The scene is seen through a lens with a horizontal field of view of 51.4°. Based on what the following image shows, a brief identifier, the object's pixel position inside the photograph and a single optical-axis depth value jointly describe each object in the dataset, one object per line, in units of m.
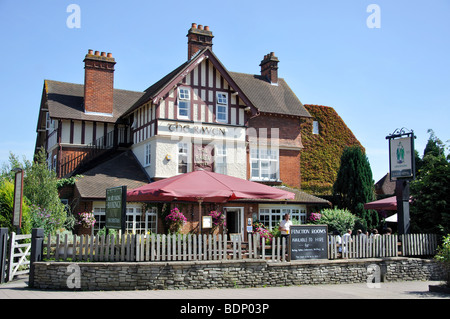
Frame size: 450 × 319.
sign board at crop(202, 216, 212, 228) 16.69
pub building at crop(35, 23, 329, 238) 22.75
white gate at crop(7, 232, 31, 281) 13.16
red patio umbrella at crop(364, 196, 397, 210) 19.07
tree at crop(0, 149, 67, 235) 18.58
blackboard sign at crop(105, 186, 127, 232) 12.60
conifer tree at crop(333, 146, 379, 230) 26.72
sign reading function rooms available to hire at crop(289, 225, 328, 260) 13.45
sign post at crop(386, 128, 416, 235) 15.63
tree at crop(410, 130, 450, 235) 15.89
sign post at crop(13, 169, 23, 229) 13.69
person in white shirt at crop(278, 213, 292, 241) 14.48
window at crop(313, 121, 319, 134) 35.10
